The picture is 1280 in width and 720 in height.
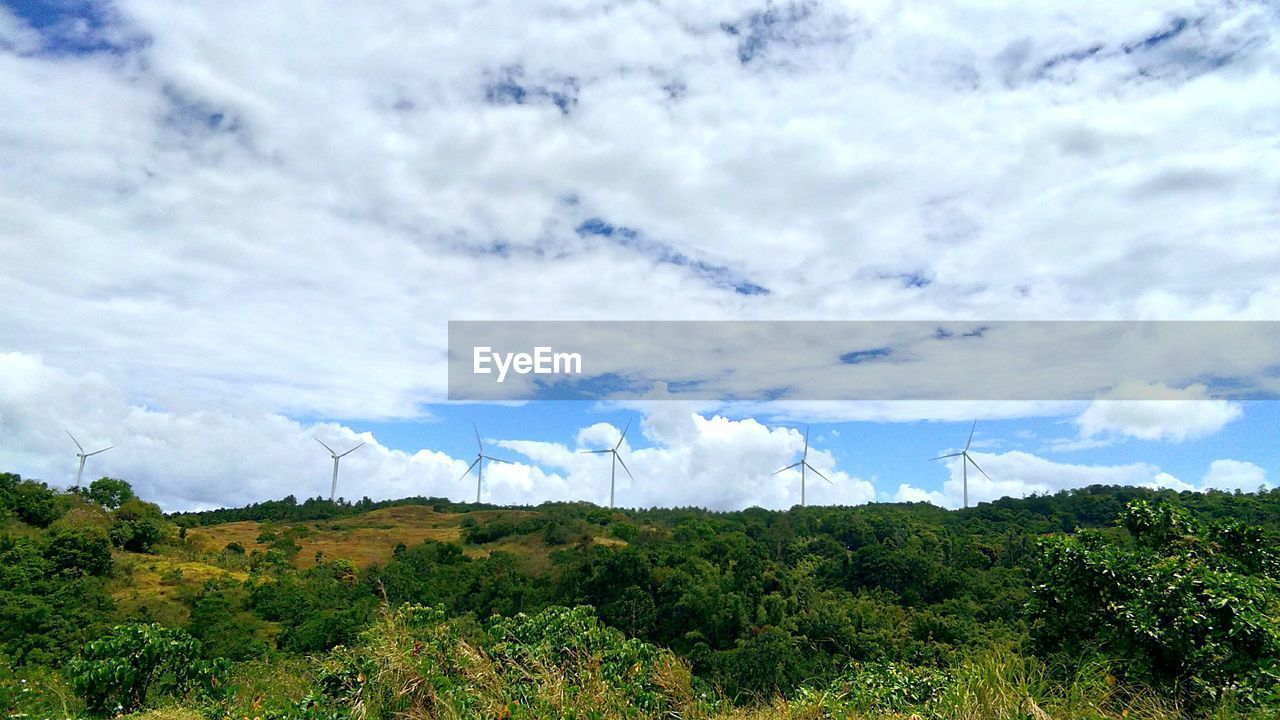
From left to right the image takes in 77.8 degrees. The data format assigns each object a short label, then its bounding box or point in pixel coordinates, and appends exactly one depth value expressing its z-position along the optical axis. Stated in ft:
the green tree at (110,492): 188.85
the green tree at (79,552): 146.92
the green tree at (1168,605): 35.94
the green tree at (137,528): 176.45
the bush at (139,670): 37.88
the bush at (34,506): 169.48
